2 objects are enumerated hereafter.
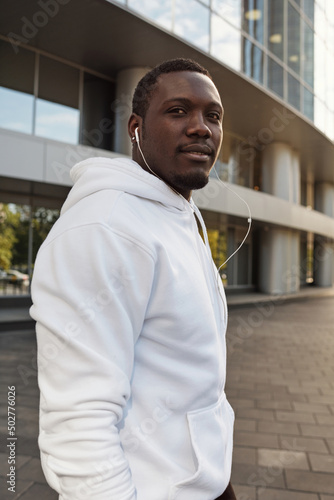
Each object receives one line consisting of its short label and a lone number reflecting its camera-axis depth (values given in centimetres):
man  97
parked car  1338
